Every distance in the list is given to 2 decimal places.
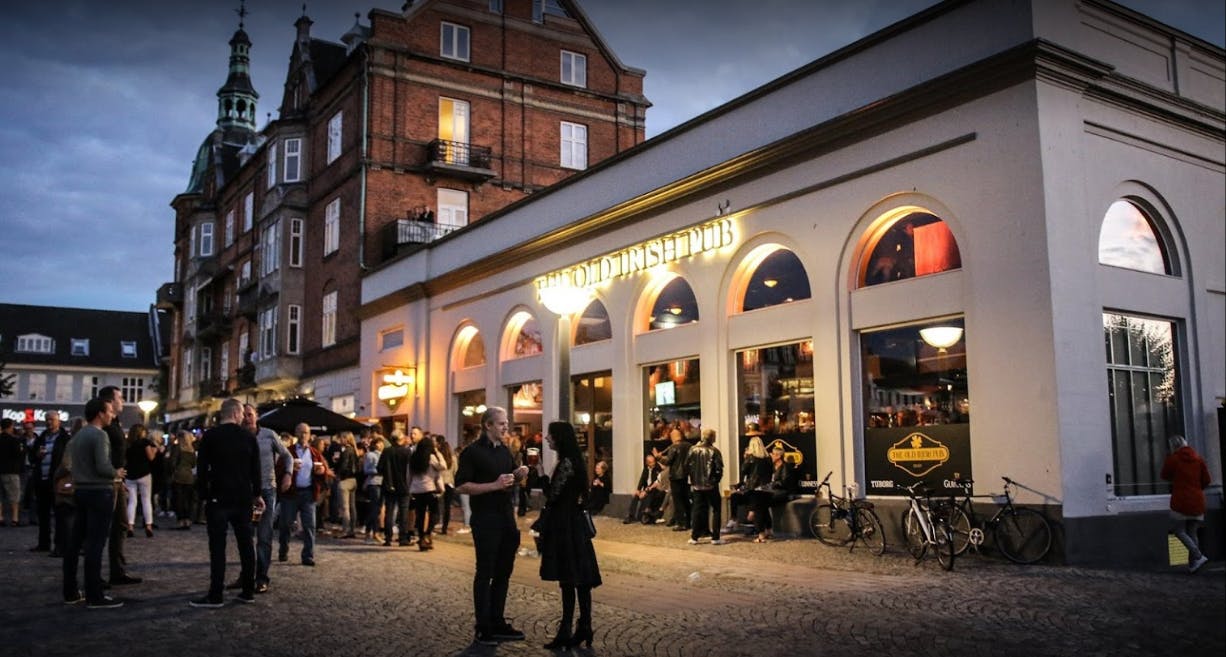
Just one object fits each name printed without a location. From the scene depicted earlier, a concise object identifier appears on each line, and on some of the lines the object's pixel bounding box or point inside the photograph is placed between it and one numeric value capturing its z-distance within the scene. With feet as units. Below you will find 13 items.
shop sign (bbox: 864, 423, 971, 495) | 46.26
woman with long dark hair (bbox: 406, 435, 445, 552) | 51.37
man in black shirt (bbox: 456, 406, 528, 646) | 26.43
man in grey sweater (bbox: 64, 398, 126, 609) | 31.42
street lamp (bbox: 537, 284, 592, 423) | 48.57
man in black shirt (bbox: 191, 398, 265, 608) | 31.73
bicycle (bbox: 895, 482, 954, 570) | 40.93
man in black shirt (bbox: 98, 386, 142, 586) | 32.81
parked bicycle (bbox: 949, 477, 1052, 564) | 41.70
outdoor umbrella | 66.95
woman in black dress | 26.16
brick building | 108.68
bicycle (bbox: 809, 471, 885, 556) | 47.62
